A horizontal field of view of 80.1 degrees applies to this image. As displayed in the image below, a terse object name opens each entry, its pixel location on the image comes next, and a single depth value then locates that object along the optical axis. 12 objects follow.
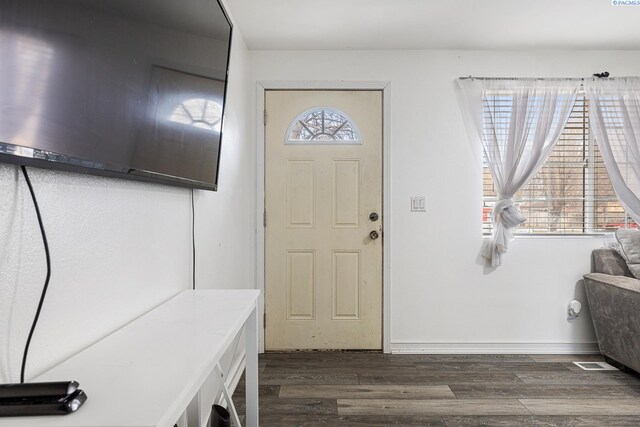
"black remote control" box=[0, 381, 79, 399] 0.62
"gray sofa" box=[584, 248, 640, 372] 2.43
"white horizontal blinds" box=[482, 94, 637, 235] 2.97
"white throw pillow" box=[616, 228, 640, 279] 2.69
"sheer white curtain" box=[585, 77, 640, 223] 2.87
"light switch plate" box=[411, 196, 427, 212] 2.98
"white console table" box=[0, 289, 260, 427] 0.60
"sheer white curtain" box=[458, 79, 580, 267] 2.88
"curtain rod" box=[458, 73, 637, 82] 2.92
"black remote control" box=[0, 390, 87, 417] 0.60
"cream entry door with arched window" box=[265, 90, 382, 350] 2.99
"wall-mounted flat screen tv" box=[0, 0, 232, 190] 0.65
